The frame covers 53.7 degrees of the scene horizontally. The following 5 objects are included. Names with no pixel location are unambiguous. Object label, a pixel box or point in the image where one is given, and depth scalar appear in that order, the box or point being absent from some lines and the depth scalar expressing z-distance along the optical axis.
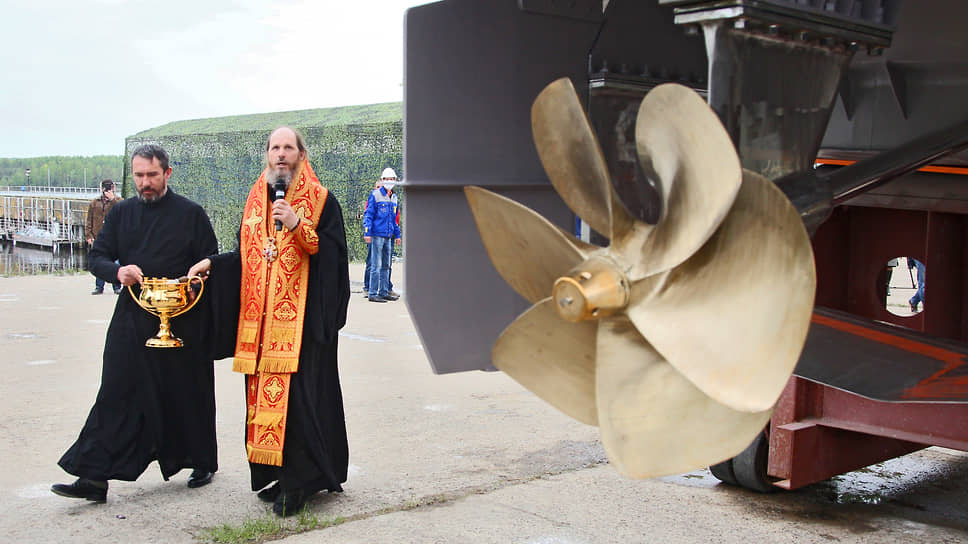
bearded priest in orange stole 3.89
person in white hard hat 10.91
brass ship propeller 2.05
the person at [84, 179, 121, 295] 11.32
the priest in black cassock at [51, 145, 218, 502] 3.92
